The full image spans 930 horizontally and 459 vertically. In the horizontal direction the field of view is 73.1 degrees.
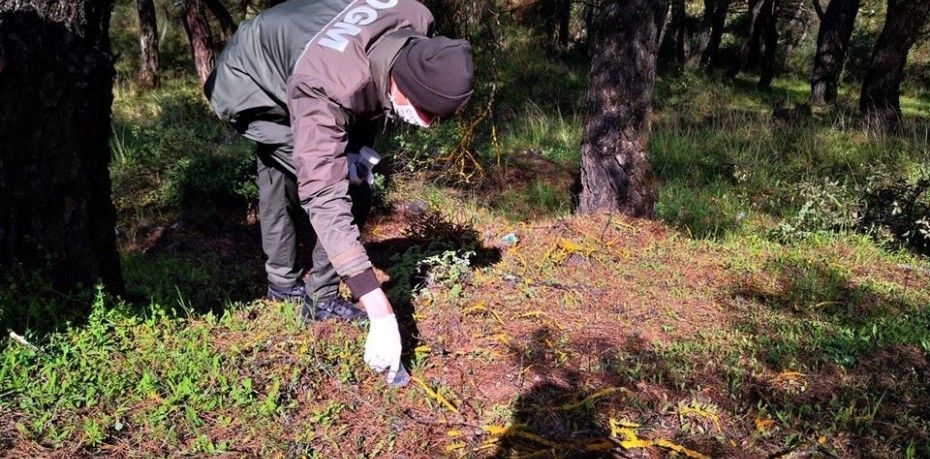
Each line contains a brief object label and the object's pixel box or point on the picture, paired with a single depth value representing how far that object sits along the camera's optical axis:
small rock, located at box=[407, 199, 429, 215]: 5.20
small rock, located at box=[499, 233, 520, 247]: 4.20
